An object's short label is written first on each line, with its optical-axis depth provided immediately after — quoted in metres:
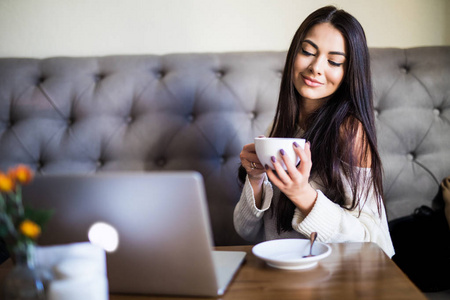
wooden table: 0.66
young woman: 1.15
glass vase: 0.51
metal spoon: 0.82
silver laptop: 0.59
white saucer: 0.75
